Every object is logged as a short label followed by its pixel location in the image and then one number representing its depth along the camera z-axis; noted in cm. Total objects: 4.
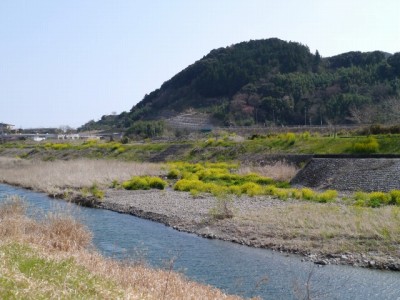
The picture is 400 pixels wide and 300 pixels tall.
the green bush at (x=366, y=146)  3666
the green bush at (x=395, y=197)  2411
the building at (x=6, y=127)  15395
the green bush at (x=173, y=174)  4228
